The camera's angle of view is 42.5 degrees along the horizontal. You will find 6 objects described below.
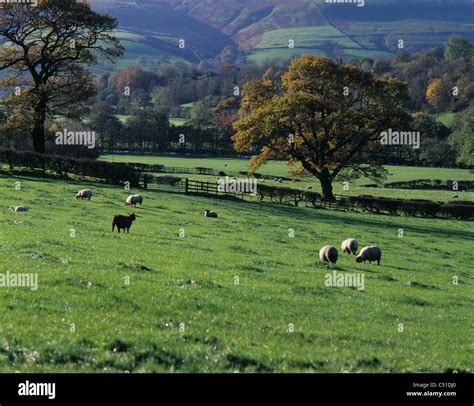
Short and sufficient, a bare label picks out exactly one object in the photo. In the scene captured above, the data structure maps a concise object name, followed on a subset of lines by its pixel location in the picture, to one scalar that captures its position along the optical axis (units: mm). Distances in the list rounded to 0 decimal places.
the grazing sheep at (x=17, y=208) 30519
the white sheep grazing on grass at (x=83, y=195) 40188
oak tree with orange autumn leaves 58094
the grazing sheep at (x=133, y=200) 39975
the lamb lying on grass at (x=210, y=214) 39781
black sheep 28000
